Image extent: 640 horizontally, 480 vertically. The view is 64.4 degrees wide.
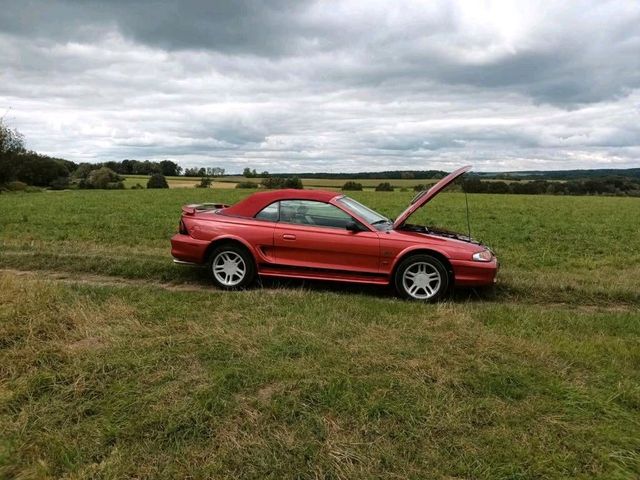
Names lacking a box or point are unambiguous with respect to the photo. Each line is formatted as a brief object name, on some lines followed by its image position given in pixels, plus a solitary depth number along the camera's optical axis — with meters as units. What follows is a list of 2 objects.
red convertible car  6.55
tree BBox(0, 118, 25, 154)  46.97
